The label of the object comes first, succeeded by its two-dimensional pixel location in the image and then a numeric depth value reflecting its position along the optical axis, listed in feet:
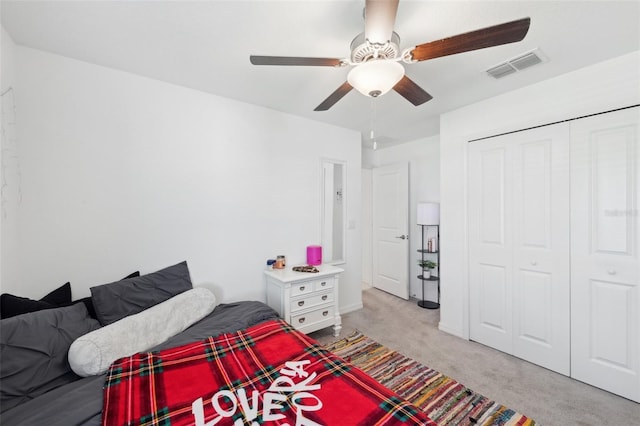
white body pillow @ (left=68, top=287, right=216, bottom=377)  4.16
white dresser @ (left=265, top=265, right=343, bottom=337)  8.23
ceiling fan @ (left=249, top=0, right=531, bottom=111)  3.68
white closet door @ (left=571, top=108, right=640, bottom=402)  6.07
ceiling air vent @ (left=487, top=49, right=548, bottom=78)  6.05
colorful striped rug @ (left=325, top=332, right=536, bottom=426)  5.52
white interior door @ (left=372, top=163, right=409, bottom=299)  13.26
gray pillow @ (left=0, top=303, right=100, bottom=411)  3.62
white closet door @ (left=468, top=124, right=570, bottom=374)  7.14
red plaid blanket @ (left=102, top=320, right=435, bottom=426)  3.23
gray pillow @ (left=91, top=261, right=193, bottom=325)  5.34
